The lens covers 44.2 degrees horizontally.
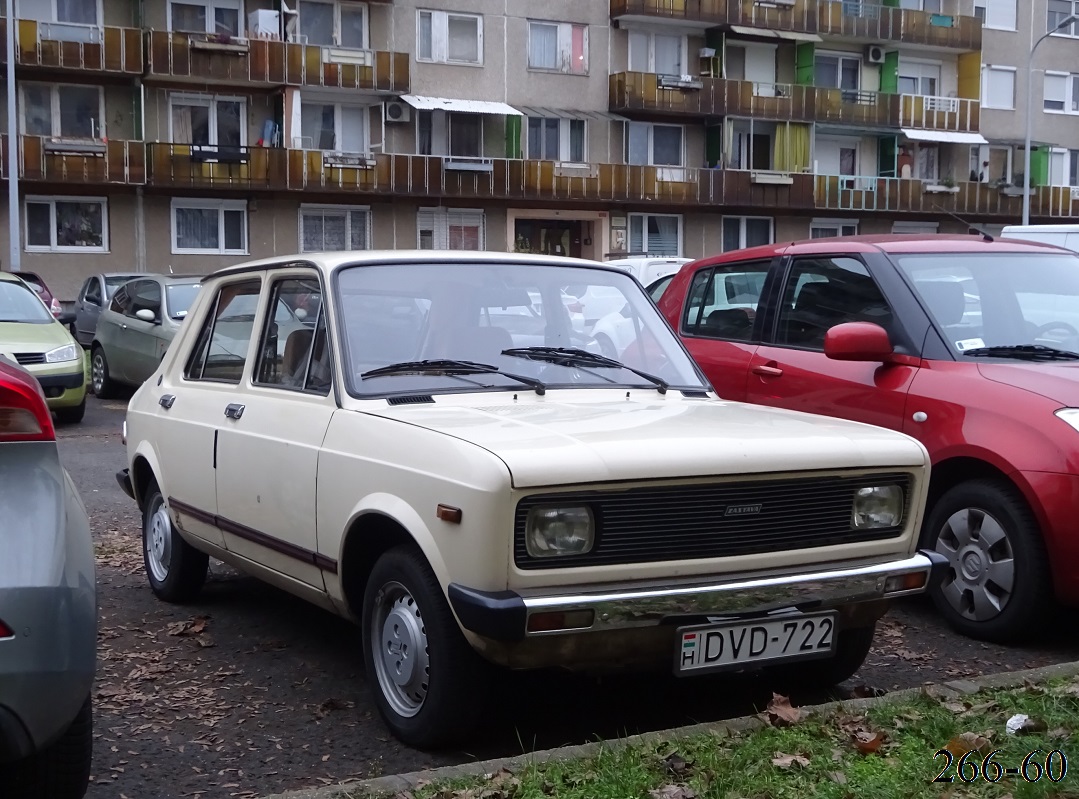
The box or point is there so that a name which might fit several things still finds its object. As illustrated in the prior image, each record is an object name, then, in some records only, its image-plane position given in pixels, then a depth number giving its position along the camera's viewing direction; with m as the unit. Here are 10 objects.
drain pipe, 30.55
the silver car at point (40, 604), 3.09
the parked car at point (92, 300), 23.14
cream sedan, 4.09
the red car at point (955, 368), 5.85
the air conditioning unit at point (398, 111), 40.22
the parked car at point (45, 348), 14.74
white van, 15.55
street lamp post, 44.84
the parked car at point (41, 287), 21.70
